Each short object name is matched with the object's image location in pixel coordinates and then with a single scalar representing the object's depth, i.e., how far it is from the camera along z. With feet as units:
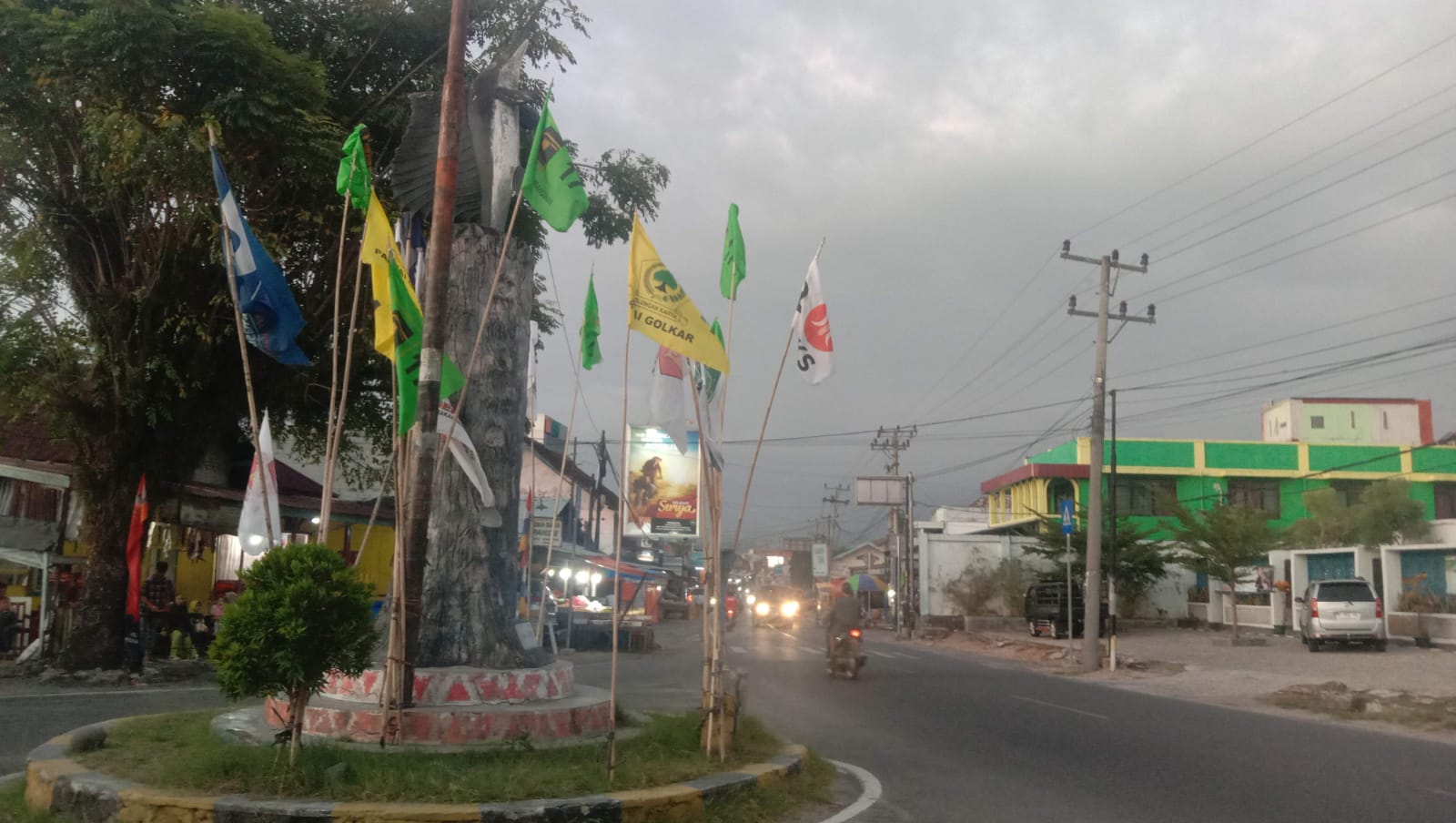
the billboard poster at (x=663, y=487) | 144.87
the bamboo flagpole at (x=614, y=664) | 21.97
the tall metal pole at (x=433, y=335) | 23.95
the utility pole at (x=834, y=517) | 324.80
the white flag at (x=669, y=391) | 26.30
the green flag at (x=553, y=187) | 26.94
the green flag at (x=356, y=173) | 28.17
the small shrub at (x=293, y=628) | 19.70
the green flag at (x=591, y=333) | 33.27
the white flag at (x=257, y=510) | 27.51
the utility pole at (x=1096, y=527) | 75.97
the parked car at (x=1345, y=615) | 79.15
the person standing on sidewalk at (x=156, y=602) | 53.98
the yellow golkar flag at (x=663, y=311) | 24.34
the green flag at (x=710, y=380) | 28.99
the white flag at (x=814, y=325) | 29.04
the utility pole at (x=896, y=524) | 147.33
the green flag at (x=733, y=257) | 28.32
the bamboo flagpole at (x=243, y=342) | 23.51
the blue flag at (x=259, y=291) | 25.73
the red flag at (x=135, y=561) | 48.14
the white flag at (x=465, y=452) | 26.55
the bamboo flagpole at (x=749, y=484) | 27.02
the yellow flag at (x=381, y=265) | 25.26
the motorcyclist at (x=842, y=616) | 61.46
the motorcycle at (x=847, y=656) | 60.23
